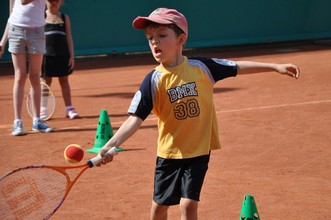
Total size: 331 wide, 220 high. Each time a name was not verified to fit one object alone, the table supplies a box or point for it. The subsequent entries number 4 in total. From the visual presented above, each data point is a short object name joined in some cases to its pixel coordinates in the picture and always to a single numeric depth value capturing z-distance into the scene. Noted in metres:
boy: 9.38
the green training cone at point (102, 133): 16.21
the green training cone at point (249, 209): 9.99
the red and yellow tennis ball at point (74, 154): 9.26
